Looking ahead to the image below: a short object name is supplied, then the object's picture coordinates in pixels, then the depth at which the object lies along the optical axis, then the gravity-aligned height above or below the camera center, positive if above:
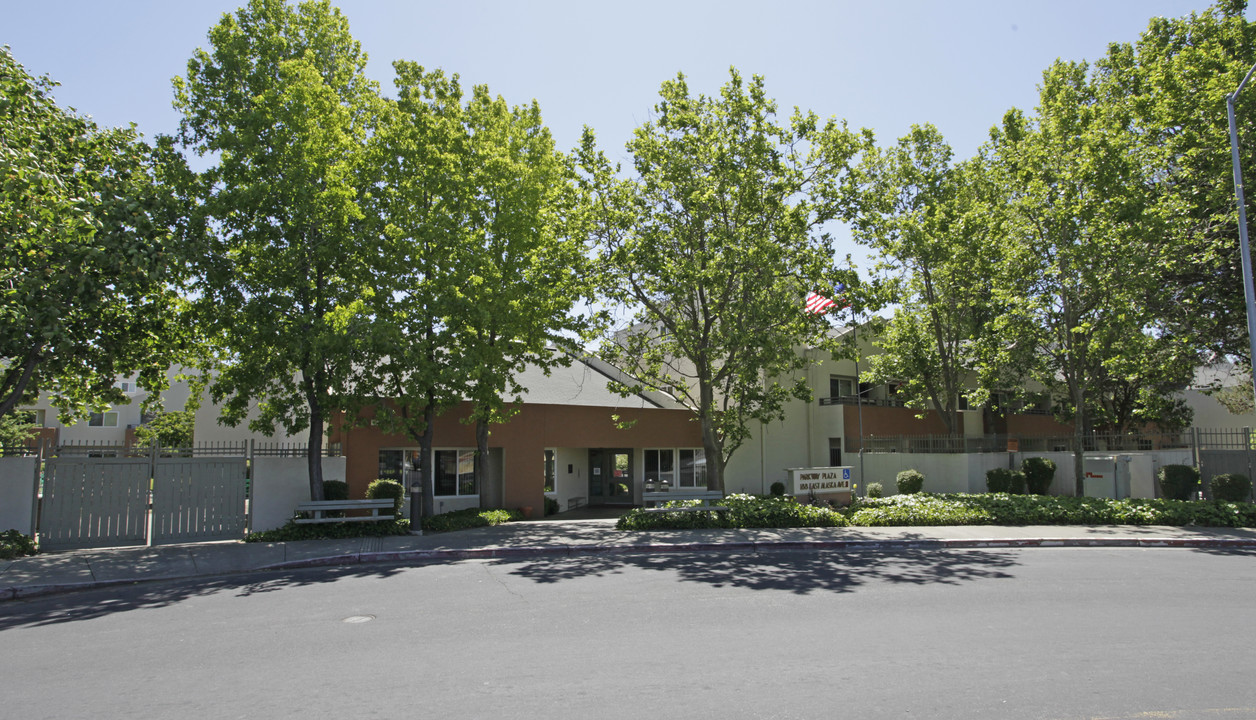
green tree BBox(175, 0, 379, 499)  15.02 +4.43
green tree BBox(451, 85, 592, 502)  17.31 +4.21
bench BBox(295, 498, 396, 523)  15.12 -1.51
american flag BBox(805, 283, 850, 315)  18.86 +3.21
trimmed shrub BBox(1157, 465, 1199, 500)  21.06 -1.54
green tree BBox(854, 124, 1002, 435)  24.88 +5.29
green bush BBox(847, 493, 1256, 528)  16.62 -1.92
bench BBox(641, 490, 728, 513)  16.47 -1.49
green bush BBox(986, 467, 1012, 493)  25.03 -1.73
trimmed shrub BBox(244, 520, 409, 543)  15.05 -1.99
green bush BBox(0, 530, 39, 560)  12.91 -1.89
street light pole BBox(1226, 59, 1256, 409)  15.94 +4.07
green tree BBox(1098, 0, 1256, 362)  18.81 +6.93
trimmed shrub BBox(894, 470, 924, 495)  25.42 -1.78
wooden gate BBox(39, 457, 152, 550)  14.26 -1.29
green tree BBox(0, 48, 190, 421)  12.60 +3.07
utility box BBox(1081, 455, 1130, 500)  22.23 -1.48
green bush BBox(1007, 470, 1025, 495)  25.05 -1.83
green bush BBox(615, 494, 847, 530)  16.16 -1.89
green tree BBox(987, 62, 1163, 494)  18.00 +4.53
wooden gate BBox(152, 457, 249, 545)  14.91 -1.30
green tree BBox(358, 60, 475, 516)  16.41 +3.97
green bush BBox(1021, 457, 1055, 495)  25.72 -1.59
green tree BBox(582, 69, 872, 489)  17.77 +4.91
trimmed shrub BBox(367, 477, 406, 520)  19.19 -1.44
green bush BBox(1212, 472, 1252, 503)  19.36 -1.58
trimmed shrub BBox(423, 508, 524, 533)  16.91 -2.06
